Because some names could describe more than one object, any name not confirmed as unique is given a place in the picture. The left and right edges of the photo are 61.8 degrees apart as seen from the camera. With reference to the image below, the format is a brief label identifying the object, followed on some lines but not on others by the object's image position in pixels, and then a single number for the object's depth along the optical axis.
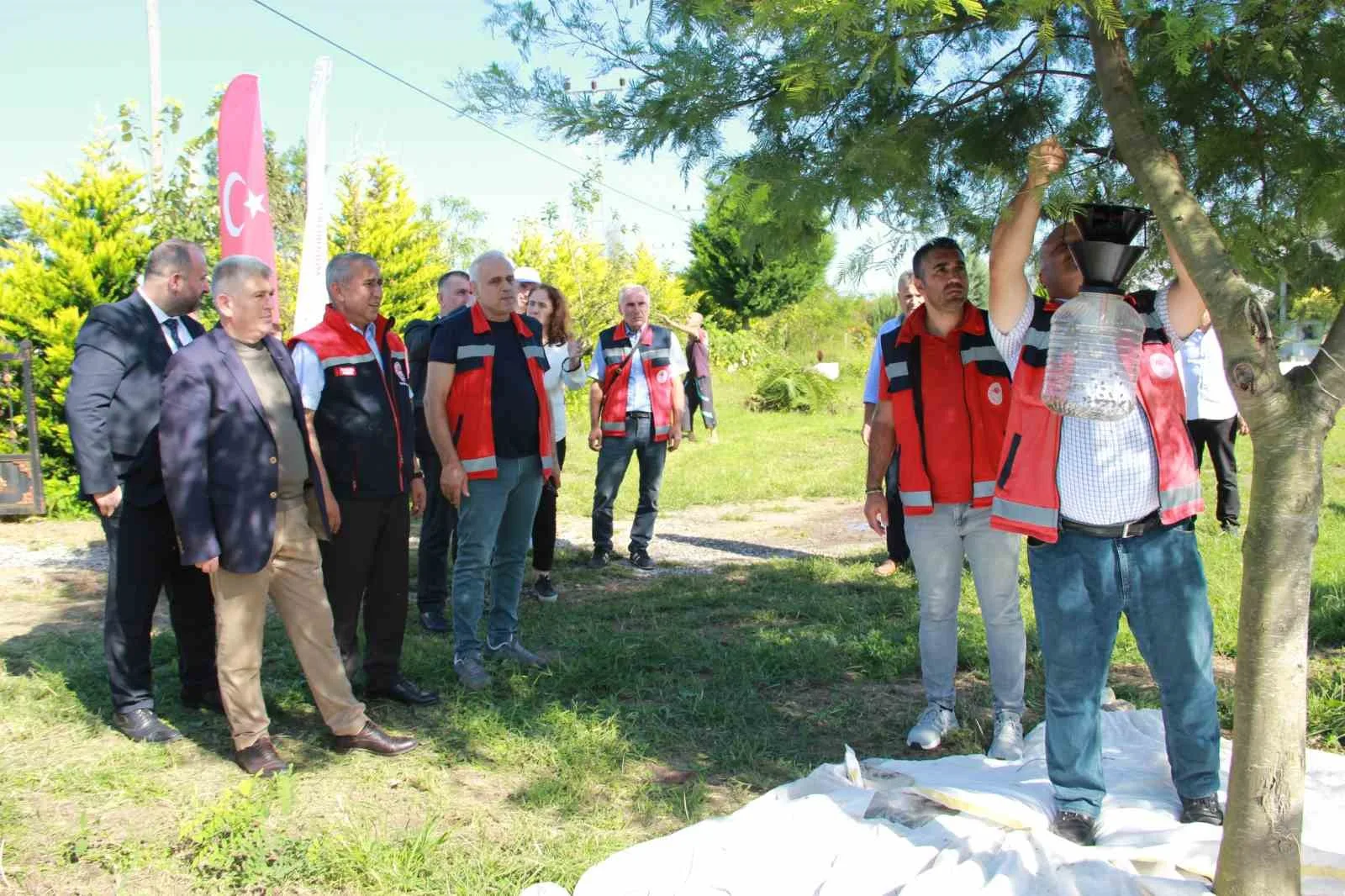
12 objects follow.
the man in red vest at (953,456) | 4.40
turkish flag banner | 8.45
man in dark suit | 4.75
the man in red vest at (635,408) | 8.21
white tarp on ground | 3.16
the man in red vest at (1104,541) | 3.43
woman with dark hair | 7.43
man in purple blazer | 4.16
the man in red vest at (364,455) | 5.00
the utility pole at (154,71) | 16.66
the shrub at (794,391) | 21.83
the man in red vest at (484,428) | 5.37
